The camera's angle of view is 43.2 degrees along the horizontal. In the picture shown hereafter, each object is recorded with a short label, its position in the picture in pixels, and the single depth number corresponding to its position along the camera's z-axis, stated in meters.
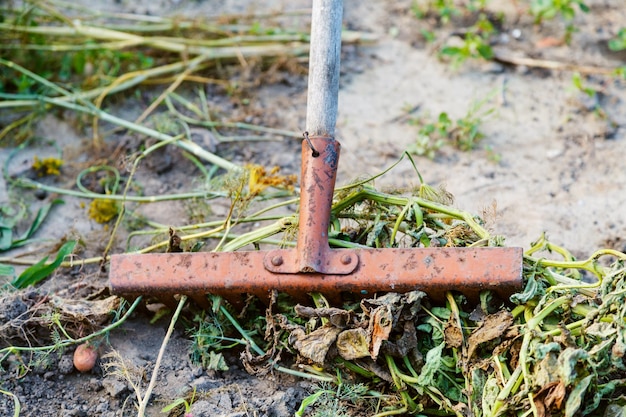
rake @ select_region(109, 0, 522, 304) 2.16
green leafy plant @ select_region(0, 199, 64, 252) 2.94
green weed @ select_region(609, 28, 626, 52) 3.80
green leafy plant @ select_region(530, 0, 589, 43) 3.88
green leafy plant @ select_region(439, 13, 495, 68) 3.80
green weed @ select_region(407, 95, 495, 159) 3.36
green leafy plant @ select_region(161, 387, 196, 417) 2.14
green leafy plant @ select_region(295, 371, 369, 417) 2.14
